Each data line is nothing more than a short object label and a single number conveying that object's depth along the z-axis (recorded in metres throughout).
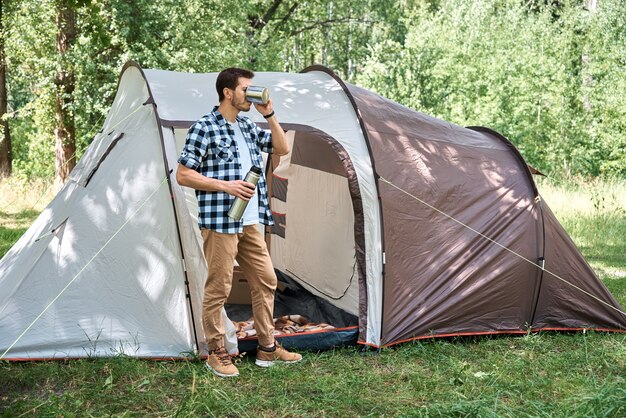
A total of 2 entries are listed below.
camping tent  4.49
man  4.02
